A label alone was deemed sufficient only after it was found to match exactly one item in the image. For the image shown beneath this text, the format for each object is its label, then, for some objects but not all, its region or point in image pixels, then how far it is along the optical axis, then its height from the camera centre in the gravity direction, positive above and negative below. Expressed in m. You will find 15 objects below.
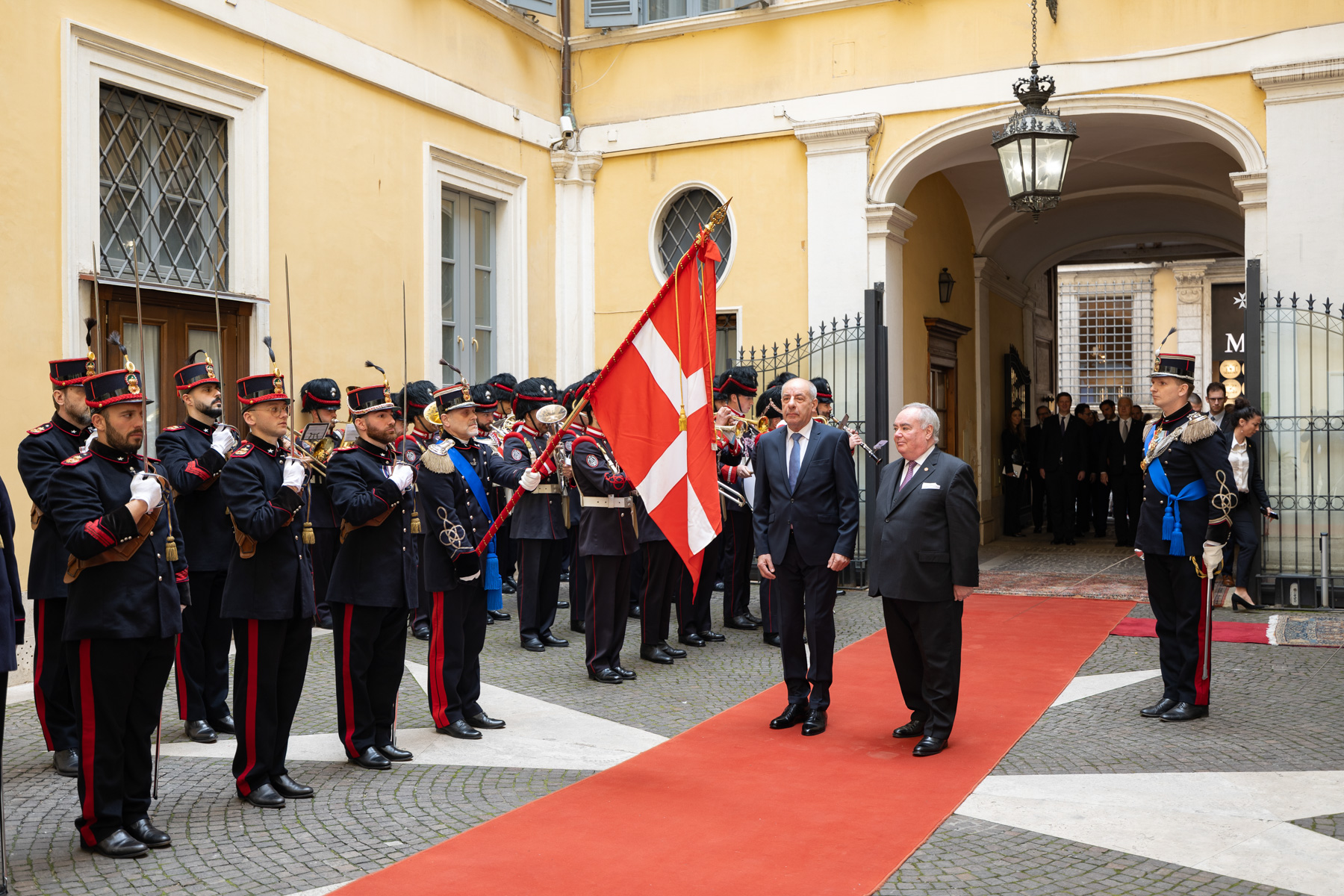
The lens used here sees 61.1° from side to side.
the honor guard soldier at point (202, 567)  5.80 -0.67
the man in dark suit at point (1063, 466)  14.94 -0.45
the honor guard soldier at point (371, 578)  5.11 -0.64
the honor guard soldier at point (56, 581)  5.24 -0.67
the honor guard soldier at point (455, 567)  5.63 -0.65
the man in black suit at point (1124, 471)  14.77 -0.51
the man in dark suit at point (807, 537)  5.91 -0.54
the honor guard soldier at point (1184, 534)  5.95 -0.54
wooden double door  7.86 +0.72
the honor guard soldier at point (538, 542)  8.09 -0.77
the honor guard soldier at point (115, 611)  4.13 -0.64
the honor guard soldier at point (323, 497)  6.56 -0.41
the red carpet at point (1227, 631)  8.18 -1.47
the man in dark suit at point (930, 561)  5.48 -0.62
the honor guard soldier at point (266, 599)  4.66 -0.67
